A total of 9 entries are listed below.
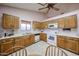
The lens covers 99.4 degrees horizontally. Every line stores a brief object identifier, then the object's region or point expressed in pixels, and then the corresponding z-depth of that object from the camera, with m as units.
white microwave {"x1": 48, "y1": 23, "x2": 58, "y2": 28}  2.71
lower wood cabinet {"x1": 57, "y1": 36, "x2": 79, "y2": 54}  2.45
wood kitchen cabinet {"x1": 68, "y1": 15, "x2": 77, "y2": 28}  2.40
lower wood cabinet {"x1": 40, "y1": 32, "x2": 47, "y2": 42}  2.73
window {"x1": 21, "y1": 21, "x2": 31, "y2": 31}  2.63
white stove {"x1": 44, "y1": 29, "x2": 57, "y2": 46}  2.73
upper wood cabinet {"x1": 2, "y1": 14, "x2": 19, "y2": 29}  2.50
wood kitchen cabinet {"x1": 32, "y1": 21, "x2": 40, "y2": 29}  2.68
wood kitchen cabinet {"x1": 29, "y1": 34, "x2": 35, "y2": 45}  2.72
